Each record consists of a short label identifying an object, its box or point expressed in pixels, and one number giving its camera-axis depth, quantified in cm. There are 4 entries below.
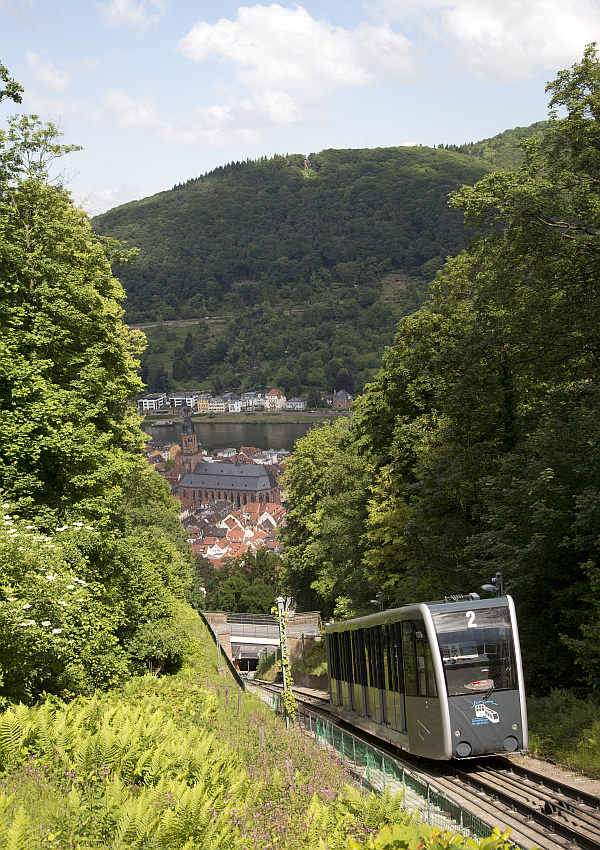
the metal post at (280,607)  2400
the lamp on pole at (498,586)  1619
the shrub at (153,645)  2233
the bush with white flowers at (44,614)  1288
